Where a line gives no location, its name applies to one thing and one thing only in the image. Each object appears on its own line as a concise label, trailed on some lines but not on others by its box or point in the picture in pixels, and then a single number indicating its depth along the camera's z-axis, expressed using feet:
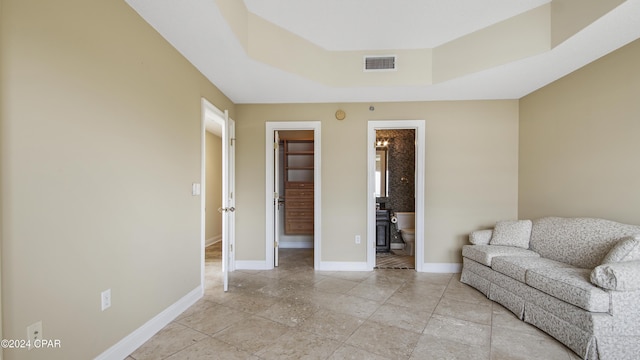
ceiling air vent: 9.89
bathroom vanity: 15.34
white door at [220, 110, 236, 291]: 9.96
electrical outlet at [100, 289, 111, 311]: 5.28
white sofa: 5.66
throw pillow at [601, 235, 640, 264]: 6.15
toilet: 14.78
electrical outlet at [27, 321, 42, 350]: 4.01
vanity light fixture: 16.97
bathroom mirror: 16.71
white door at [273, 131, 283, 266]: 12.59
